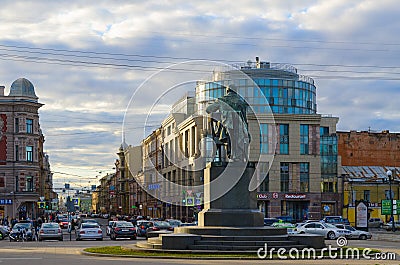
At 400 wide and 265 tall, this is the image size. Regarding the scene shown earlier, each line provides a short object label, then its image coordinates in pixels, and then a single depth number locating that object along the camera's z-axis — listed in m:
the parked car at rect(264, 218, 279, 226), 60.34
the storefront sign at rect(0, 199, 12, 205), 82.44
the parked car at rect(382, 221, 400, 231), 70.40
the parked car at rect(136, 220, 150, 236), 54.22
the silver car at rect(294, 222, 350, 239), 50.22
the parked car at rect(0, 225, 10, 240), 52.01
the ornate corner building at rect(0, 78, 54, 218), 83.25
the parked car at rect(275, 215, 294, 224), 78.25
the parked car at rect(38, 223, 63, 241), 48.16
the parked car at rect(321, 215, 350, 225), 68.50
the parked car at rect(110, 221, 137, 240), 48.72
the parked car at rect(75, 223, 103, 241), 48.66
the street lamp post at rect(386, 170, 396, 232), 60.17
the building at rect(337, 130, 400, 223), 98.12
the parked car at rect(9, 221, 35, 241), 48.56
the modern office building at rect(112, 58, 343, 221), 81.12
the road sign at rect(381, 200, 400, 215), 61.78
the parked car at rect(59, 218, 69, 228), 82.50
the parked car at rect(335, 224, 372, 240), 51.66
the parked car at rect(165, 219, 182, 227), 55.50
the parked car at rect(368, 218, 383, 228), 81.71
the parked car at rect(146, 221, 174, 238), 50.69
